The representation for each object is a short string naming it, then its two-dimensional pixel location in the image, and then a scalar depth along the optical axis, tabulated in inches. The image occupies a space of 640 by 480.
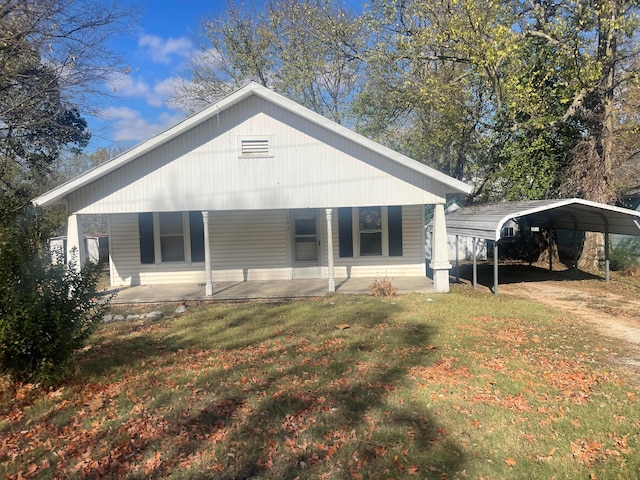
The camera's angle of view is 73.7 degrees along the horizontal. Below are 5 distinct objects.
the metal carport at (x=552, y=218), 413.7
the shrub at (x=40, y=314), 182.7
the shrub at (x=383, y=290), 413.4
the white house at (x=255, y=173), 409.4
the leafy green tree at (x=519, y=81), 534.3
